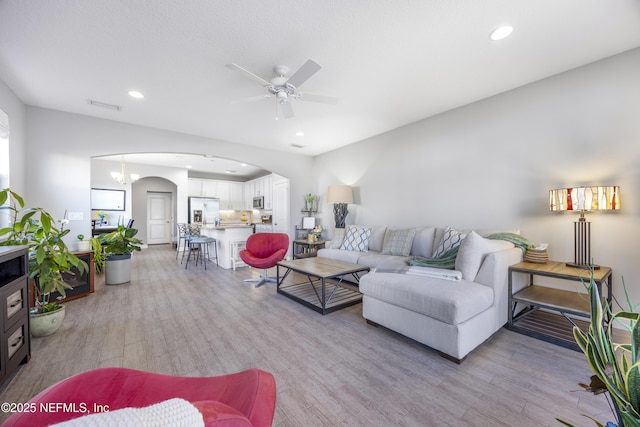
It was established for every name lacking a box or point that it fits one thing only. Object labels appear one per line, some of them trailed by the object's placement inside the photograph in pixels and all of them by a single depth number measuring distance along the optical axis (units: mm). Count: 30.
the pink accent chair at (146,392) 784
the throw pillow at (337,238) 4660
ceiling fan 2178
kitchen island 5371
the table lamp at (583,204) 2324
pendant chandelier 6504
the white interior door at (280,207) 6495
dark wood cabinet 1682
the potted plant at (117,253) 4176
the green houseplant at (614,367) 558
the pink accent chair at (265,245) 4350
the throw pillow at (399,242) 3830
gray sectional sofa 1988
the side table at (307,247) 5247
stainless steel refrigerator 8234
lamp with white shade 5031
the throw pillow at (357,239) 4375
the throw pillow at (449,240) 3227
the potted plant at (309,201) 6021
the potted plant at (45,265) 2307
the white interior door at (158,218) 8914
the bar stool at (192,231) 6316
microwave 8010
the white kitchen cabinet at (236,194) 9234
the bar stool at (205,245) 5416
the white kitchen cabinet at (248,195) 8914
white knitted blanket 399
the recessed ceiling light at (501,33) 2096
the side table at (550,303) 2193
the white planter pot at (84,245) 3686
